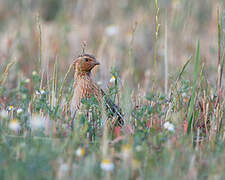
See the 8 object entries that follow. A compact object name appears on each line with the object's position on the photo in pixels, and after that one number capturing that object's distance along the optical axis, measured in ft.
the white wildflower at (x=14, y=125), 23.94
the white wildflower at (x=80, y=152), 22.91
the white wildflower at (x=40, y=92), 29.58
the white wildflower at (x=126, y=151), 21.93
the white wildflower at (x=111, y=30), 69.21
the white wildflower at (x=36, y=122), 24.79
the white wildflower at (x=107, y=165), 21.13
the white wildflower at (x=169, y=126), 26.14
